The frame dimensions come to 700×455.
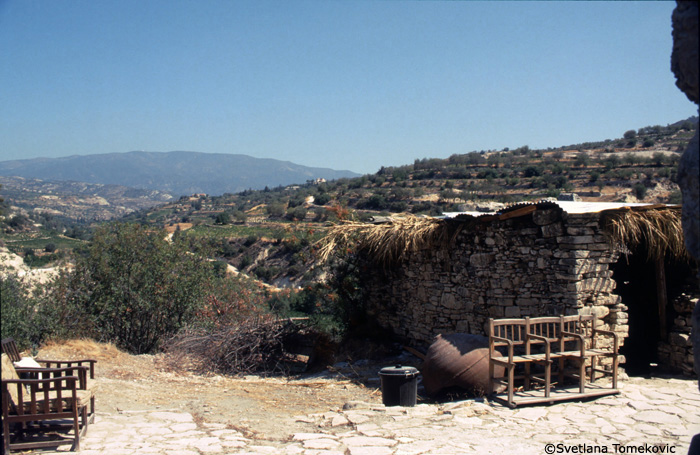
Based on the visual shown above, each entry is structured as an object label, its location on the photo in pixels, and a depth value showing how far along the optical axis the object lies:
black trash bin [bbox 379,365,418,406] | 6.87
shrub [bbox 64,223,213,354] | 11.45
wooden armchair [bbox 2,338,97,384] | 5.34
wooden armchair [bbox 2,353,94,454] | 4.68
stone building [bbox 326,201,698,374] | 7.81
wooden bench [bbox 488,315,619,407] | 6.60
